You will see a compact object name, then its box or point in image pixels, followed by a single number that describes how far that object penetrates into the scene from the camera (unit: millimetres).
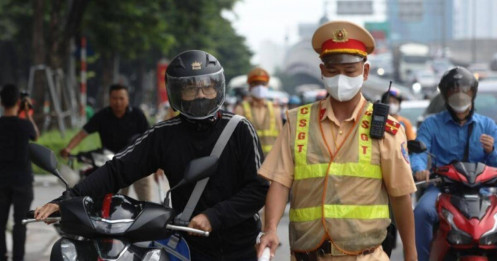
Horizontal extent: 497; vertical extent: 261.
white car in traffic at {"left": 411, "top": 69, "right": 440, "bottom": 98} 61750
